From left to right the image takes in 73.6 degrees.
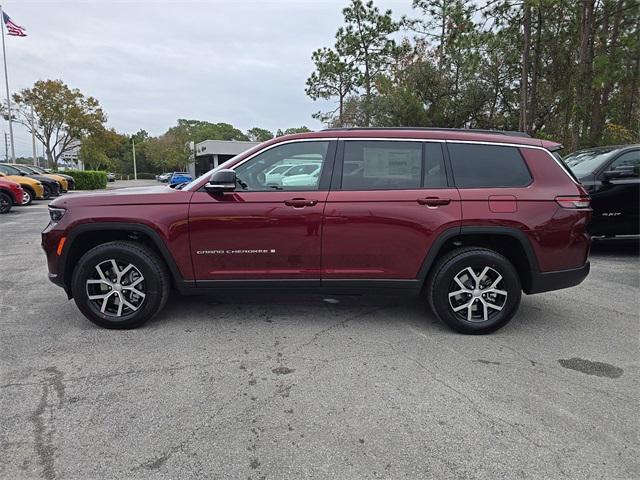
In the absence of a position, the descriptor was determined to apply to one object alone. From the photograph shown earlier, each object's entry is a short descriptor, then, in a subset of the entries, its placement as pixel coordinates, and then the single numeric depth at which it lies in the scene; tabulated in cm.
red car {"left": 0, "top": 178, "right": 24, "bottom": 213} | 1302
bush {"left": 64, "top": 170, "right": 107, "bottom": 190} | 2744
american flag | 2684
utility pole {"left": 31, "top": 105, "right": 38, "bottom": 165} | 3338
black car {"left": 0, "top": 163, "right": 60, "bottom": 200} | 1714
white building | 5834
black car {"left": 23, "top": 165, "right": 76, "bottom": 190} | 2066
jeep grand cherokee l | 374
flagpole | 2939
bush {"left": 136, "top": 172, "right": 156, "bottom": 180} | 8509
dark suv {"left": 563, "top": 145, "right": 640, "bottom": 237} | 648
